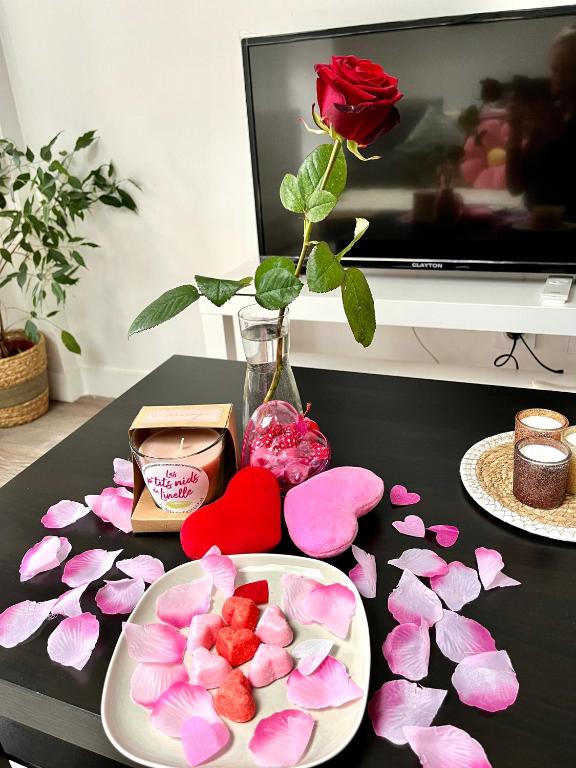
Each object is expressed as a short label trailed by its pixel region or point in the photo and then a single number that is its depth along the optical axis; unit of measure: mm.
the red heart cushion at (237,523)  716
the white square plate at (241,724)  502
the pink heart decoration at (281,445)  811
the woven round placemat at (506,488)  751
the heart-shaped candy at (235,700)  533
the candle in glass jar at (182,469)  755
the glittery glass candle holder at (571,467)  790
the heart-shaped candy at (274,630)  599
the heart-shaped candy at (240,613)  611
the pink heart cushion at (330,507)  707
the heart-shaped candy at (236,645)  582
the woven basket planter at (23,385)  2301
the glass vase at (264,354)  777
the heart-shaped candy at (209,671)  562
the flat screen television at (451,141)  1671
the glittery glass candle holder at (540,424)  785
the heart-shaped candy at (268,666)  562
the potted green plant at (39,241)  2121
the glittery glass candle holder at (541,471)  752
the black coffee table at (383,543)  530
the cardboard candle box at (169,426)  772
